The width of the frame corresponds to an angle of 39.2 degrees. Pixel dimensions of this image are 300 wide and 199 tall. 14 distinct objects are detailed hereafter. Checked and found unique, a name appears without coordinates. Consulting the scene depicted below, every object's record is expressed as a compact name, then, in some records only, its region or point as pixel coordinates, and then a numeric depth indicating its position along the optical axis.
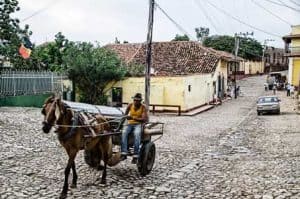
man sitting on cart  8.90
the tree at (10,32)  16.67
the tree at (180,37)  66.34
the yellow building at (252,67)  73.69
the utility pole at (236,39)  44.01
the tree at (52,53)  32.97
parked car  27.77
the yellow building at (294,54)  47.97
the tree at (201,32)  90.96
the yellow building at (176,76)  28.16
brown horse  7.00
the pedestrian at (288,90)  42.21
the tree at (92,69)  26.33
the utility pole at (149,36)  17.71
